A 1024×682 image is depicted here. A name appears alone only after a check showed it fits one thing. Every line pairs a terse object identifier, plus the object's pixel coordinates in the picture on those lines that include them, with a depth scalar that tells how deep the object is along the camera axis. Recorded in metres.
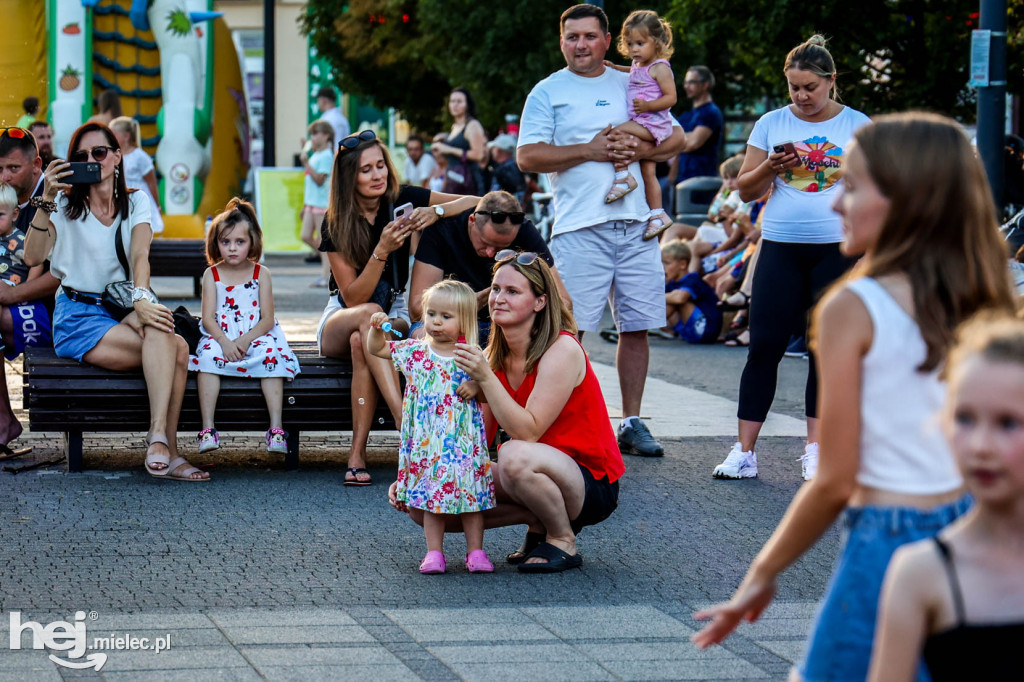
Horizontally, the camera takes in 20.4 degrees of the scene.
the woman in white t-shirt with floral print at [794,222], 12.52
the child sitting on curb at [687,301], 24.41
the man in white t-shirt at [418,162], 41.80
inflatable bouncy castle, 37.57
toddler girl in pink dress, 14.12
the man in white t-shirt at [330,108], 38.89
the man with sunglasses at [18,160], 14.49
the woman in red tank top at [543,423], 9.53
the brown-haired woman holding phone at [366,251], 13.02
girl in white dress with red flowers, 13.14
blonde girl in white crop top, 4.76
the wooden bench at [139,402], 12.73
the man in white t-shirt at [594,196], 14.03
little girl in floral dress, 9.60
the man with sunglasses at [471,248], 12.74
